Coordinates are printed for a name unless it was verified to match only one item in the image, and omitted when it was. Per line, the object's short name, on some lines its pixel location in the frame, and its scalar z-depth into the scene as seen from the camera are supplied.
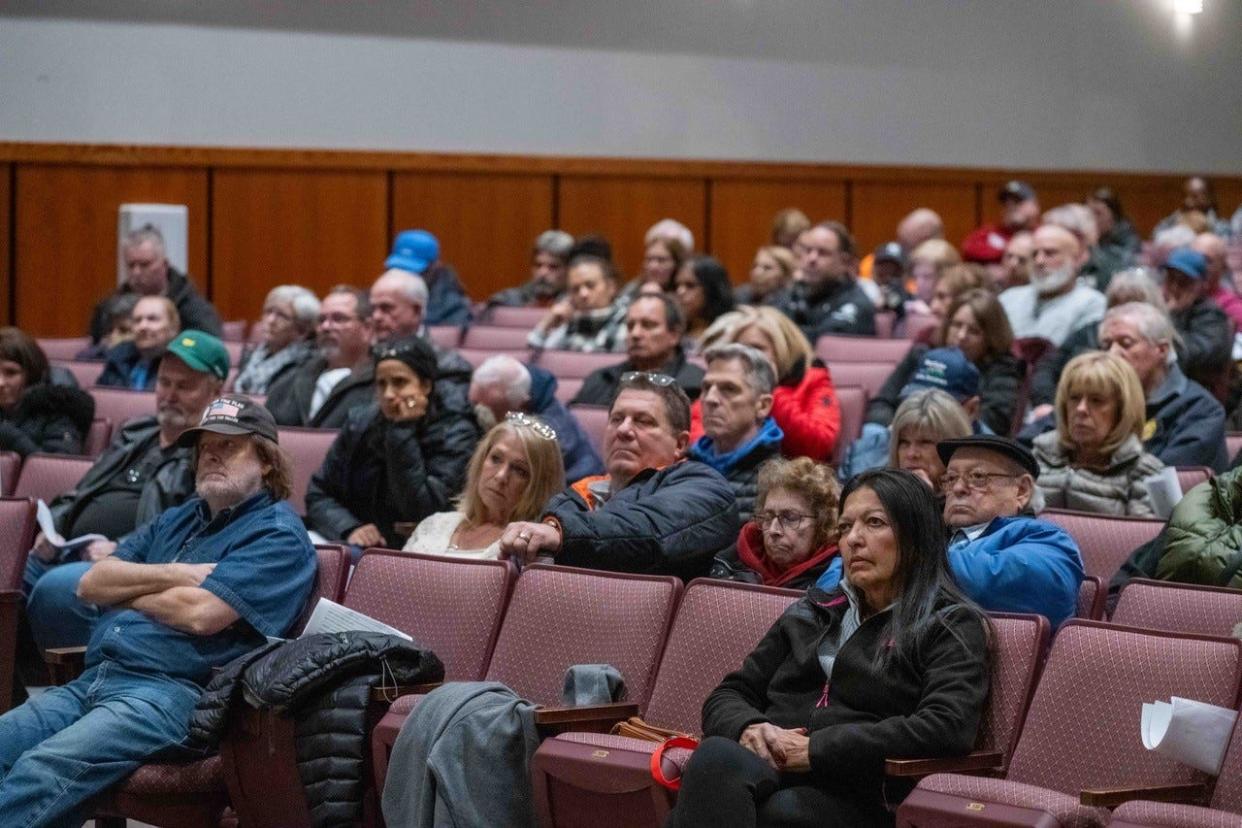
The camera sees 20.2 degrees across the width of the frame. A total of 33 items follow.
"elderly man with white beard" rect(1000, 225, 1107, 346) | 14.54
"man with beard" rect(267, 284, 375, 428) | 13.08
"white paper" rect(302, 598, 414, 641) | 7.84
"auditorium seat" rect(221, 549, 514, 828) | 7.54
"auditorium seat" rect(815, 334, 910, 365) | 14.43
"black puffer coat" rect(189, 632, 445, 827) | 7.38
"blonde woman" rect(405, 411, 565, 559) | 9.07
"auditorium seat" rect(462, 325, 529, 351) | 16.25
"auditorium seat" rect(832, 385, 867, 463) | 12.02
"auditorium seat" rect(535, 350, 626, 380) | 14.37
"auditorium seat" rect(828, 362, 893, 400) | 13.29
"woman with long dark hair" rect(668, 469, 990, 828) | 6.47
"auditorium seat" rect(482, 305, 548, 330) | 18.09
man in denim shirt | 7.62
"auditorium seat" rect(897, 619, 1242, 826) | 6.44
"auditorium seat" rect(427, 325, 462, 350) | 16.68
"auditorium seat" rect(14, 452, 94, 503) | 11.35
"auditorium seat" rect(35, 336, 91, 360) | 17.34
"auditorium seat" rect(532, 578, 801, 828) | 6.74
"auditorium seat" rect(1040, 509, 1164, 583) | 8.76
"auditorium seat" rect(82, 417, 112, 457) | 12.59
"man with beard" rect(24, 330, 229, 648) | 10.31
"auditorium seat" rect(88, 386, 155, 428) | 13.04
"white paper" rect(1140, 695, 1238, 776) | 6.16
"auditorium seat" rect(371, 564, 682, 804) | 7.68
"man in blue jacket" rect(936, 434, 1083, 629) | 7.26
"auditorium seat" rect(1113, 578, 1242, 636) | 7.32
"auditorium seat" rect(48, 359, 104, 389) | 14.91
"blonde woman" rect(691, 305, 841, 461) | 10.71
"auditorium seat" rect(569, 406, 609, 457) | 11.66
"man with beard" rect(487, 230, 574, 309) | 19.14
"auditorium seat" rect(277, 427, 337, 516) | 11.36
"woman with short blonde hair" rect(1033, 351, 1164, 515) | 9.58
